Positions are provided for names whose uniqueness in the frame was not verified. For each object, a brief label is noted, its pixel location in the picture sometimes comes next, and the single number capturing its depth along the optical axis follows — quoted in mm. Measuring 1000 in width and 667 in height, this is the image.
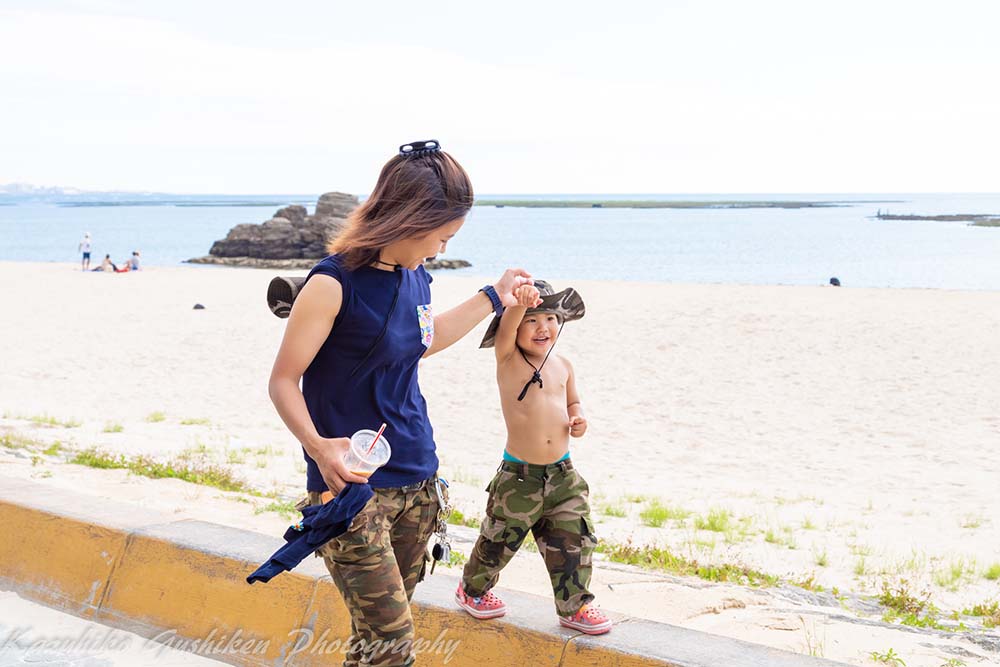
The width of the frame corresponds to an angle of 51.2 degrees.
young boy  3619
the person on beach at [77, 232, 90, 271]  39438
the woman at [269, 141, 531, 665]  2746
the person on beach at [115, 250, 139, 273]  39344
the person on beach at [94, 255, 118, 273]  38406
